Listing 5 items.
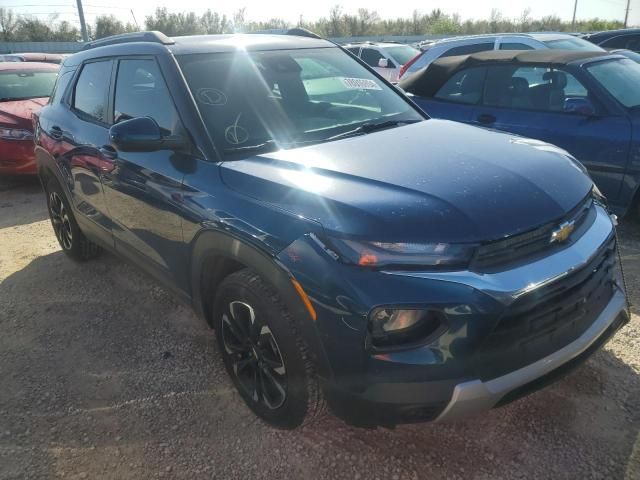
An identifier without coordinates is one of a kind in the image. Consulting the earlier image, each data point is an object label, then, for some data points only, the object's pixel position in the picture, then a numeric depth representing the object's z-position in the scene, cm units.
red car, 654
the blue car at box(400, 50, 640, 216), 431
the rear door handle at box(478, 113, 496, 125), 510
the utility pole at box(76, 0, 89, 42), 2139
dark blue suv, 186
